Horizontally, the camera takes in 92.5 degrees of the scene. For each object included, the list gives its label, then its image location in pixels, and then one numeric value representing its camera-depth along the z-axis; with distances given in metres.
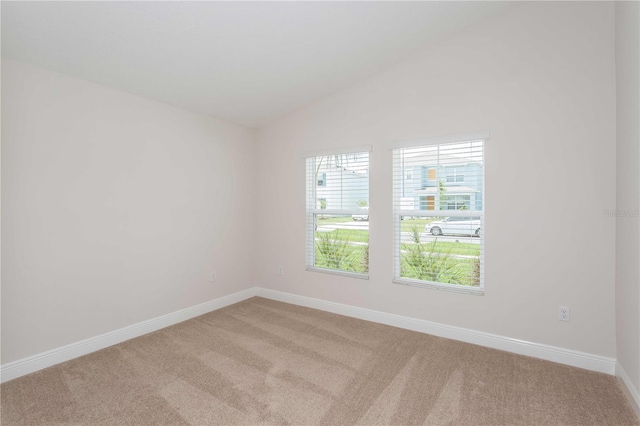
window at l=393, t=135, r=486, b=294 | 2.94
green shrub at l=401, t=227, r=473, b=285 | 3.05
